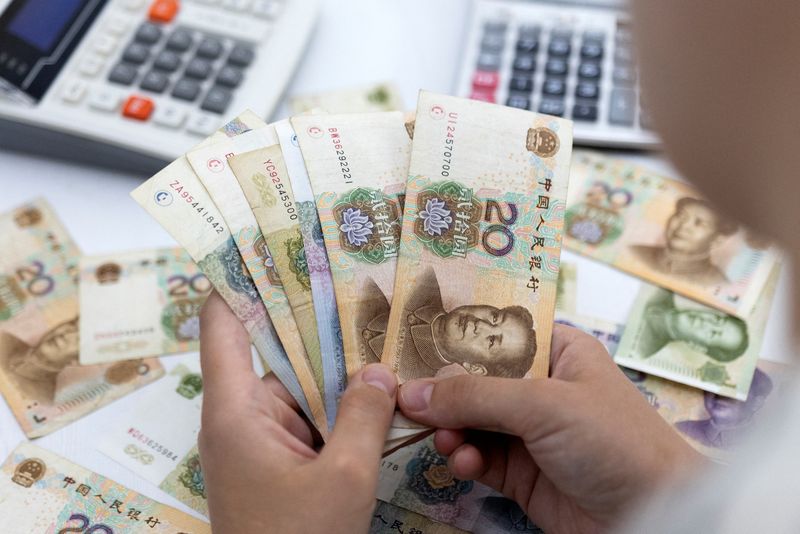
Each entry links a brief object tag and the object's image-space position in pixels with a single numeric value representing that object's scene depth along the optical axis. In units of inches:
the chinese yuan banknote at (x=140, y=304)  26.4
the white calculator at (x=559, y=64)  31.1
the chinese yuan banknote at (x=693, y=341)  25.6
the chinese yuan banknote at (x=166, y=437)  23.3
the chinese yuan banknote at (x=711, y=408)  24.3
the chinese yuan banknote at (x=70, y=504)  22.5
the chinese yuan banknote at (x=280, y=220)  22.5
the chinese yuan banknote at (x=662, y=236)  28.0
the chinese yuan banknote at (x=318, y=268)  22.0
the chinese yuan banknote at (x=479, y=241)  22.2
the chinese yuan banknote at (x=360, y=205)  22.5
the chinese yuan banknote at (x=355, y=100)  33.0
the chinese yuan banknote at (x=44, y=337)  25.0
